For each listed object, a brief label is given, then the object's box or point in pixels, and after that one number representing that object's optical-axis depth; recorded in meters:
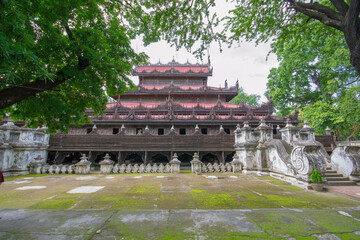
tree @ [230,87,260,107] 47.63
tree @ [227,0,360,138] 4.45
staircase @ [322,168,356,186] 7.06
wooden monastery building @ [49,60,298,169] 16.09
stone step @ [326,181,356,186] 7.05
